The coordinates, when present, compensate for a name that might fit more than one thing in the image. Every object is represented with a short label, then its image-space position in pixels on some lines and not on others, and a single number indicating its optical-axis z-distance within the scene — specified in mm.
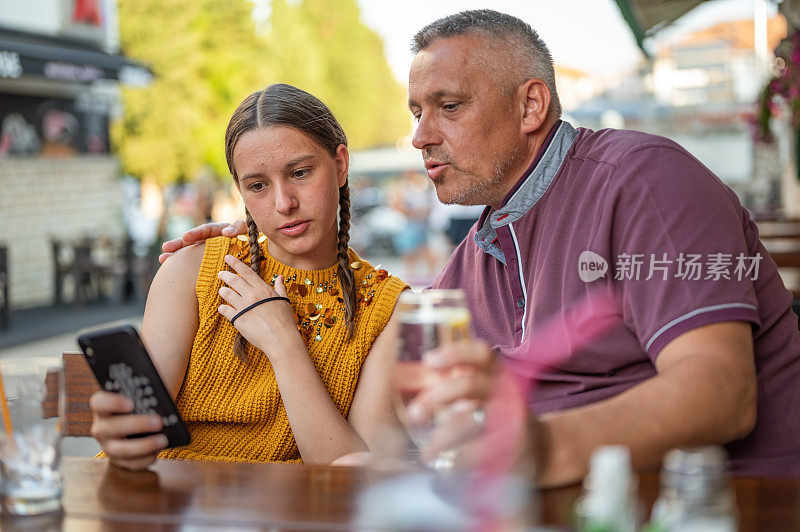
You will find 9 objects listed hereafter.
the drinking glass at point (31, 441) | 1332
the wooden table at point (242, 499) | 1229
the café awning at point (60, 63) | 10062
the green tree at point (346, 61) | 39656
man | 1399
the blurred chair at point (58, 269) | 12445
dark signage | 12477
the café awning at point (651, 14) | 5024
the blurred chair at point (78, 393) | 2396
